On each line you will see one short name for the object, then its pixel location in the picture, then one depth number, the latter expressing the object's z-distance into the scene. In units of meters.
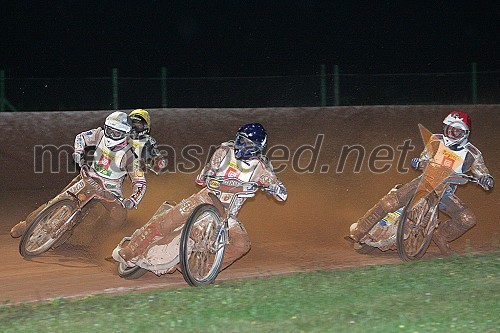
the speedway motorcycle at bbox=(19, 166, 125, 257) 12.12
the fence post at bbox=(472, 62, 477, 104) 24.34
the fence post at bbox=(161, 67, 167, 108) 22.66
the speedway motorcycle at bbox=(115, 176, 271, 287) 10.29
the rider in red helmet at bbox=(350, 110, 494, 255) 12.72
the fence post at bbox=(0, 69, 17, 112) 21.25
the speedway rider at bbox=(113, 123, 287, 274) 10.75
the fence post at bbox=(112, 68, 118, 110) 22.11
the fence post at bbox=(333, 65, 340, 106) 23.61
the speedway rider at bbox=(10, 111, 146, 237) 12.68
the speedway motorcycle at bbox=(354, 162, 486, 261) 12.53
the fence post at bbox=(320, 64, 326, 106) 23.59
